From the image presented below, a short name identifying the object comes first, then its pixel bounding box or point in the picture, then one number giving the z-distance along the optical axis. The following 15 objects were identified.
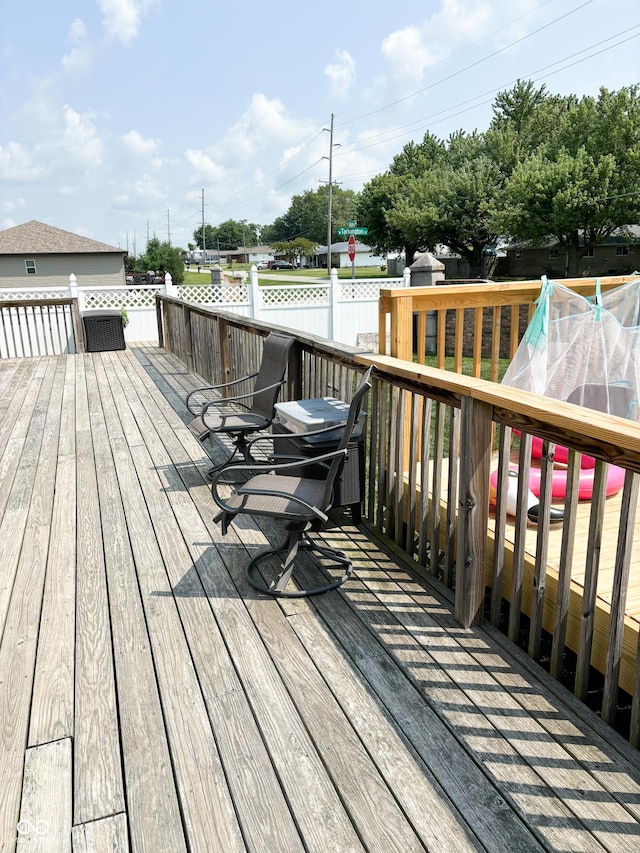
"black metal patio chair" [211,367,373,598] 2.28
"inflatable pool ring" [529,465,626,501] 2.94
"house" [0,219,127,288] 27.53
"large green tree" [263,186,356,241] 92.81
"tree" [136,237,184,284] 31.99
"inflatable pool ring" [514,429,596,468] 3.46
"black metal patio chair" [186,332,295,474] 3.65
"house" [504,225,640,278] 30.22
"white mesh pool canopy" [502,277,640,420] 3.54
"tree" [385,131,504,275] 31.81
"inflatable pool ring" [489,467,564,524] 2.70
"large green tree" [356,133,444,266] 40.66
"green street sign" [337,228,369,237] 21.91
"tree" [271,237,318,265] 77.01
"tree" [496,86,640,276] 24.53
